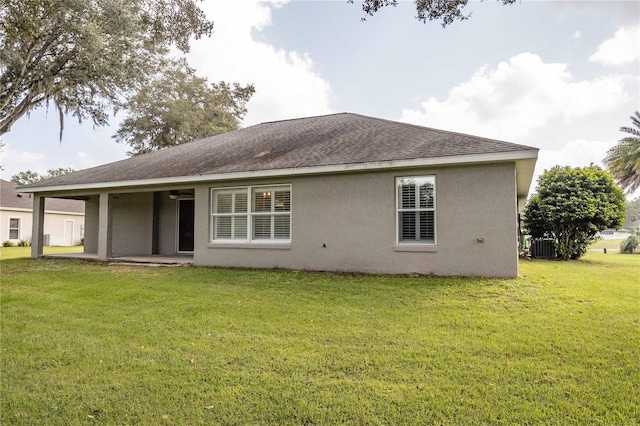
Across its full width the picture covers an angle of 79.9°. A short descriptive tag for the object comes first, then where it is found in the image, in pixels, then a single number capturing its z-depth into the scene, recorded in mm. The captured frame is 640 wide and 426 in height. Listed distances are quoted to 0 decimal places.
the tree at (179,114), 29359
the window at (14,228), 24234
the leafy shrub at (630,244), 20953
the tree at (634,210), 82294
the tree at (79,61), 13648
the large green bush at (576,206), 11977
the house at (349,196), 8055
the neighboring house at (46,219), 24047
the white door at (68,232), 26500
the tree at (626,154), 24031
